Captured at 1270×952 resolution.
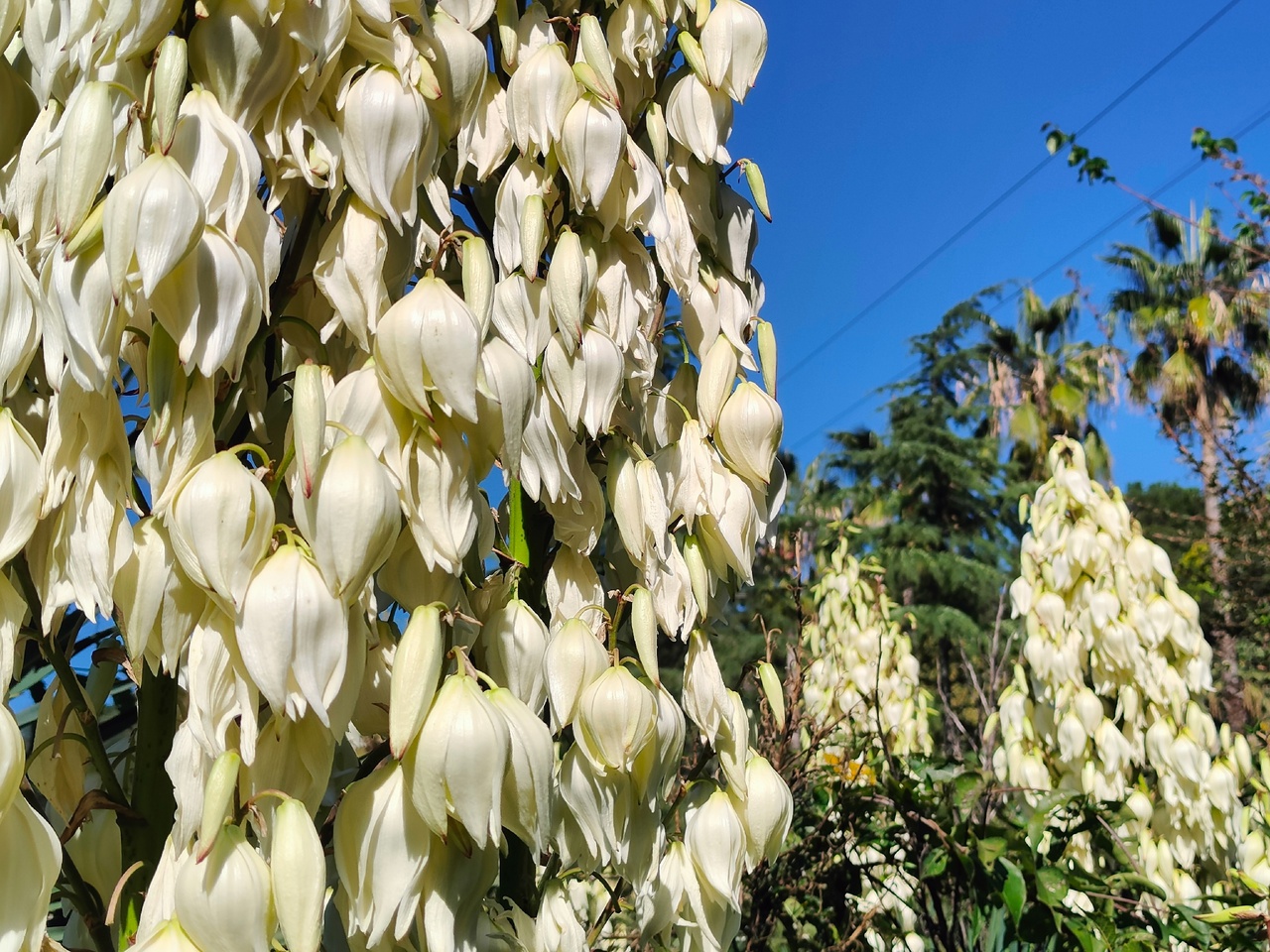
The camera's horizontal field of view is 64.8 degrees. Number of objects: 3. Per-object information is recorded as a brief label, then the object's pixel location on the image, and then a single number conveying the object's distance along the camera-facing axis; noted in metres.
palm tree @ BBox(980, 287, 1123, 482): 9.70
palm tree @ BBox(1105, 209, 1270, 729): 8.04
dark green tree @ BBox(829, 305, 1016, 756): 10.50
